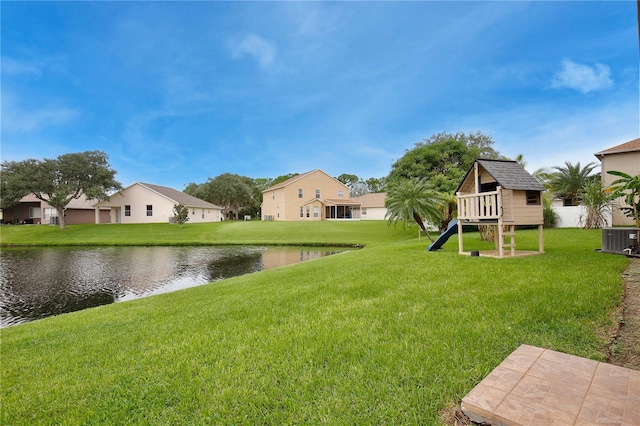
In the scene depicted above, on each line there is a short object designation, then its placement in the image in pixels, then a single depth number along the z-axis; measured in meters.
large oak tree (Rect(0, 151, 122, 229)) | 32.28
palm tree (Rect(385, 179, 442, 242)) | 13.74
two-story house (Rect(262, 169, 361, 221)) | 41.97
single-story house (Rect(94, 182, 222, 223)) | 39.50
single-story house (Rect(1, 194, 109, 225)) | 39.53
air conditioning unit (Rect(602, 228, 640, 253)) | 8.19
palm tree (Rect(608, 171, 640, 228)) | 6.47
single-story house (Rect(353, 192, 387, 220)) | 45.25
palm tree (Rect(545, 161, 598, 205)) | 27.38
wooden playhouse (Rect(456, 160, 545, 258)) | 8.47
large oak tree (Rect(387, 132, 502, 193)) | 28.55
